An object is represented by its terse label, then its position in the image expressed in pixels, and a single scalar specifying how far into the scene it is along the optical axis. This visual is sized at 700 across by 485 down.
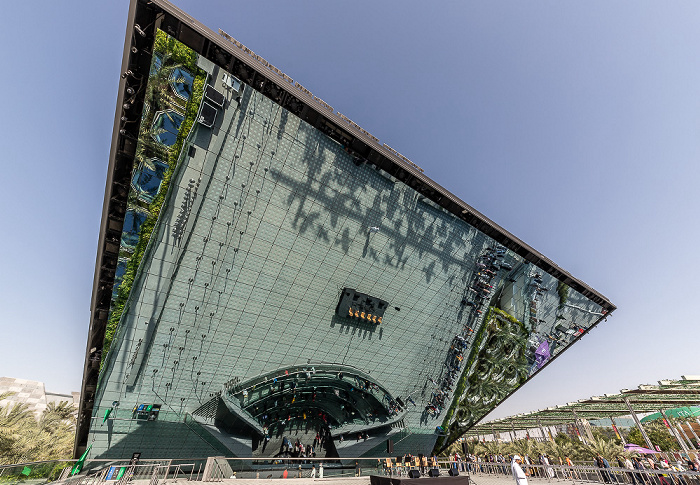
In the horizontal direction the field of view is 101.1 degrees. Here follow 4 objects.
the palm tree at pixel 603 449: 29.72
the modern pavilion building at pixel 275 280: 16.84
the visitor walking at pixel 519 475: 10.96
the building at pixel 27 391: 62.72
